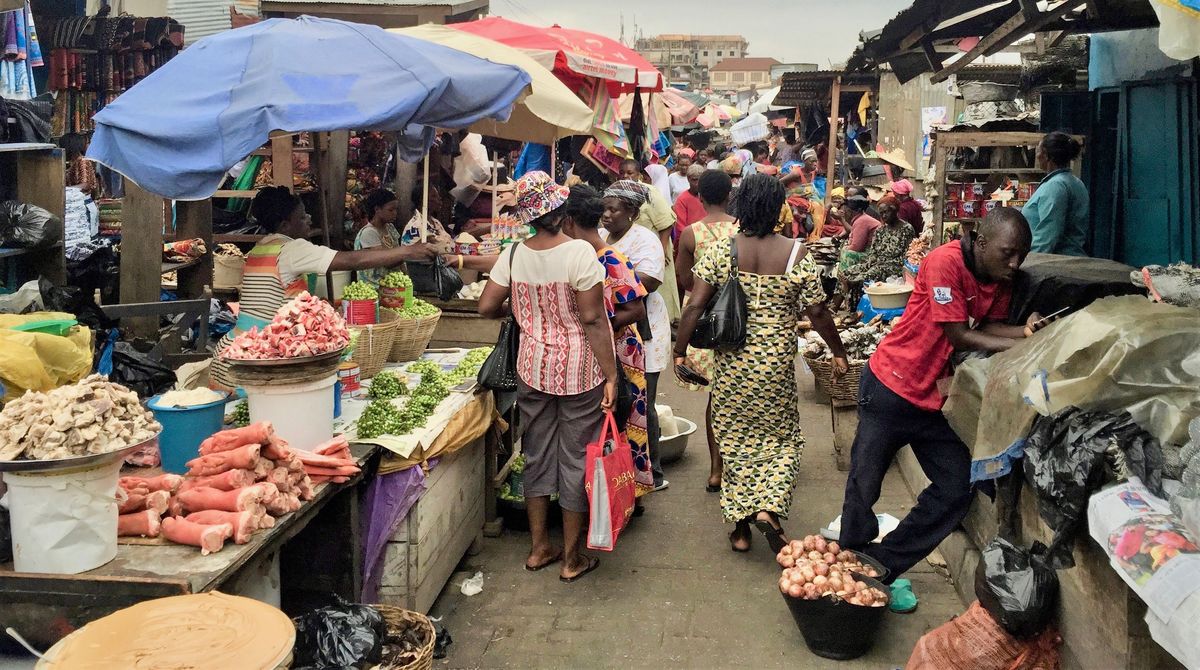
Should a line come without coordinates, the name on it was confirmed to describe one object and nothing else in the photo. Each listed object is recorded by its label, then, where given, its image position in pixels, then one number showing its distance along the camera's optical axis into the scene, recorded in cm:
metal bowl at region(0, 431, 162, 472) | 289
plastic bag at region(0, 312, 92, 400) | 373
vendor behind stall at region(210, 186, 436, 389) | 552
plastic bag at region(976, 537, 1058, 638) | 354
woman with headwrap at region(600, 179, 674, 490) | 647
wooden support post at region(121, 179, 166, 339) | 625
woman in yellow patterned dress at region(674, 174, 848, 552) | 549
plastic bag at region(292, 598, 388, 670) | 318
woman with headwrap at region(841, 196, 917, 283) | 1069
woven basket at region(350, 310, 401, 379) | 543
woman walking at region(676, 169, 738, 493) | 697
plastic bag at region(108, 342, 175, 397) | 464
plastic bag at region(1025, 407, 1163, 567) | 313
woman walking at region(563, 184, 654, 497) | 559
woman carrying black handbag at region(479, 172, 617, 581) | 507
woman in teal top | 713
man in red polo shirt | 437
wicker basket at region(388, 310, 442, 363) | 596
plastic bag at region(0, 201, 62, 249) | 578
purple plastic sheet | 451
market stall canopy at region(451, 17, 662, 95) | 855
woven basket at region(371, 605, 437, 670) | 379
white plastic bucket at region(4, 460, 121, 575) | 299
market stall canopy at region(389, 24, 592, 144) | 701
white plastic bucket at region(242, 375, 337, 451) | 413
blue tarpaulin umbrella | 463
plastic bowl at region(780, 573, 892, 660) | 445
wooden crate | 462
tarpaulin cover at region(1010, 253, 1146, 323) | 457
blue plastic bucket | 394
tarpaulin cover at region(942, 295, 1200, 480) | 321
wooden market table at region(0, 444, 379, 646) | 304
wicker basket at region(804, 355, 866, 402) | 695
